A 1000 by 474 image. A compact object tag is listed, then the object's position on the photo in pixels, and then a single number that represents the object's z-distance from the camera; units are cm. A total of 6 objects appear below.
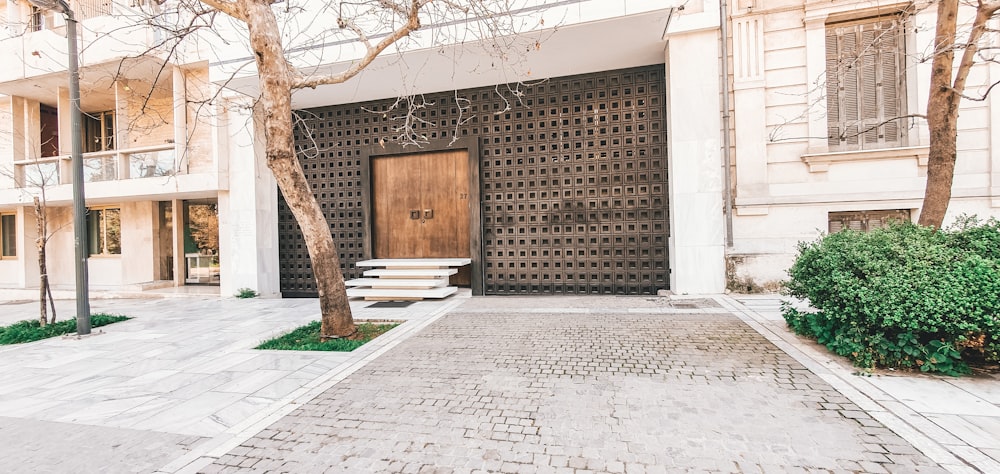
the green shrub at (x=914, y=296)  336
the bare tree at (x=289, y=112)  517
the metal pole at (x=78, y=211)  624
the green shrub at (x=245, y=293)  993
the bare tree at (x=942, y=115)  433
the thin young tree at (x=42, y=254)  678
